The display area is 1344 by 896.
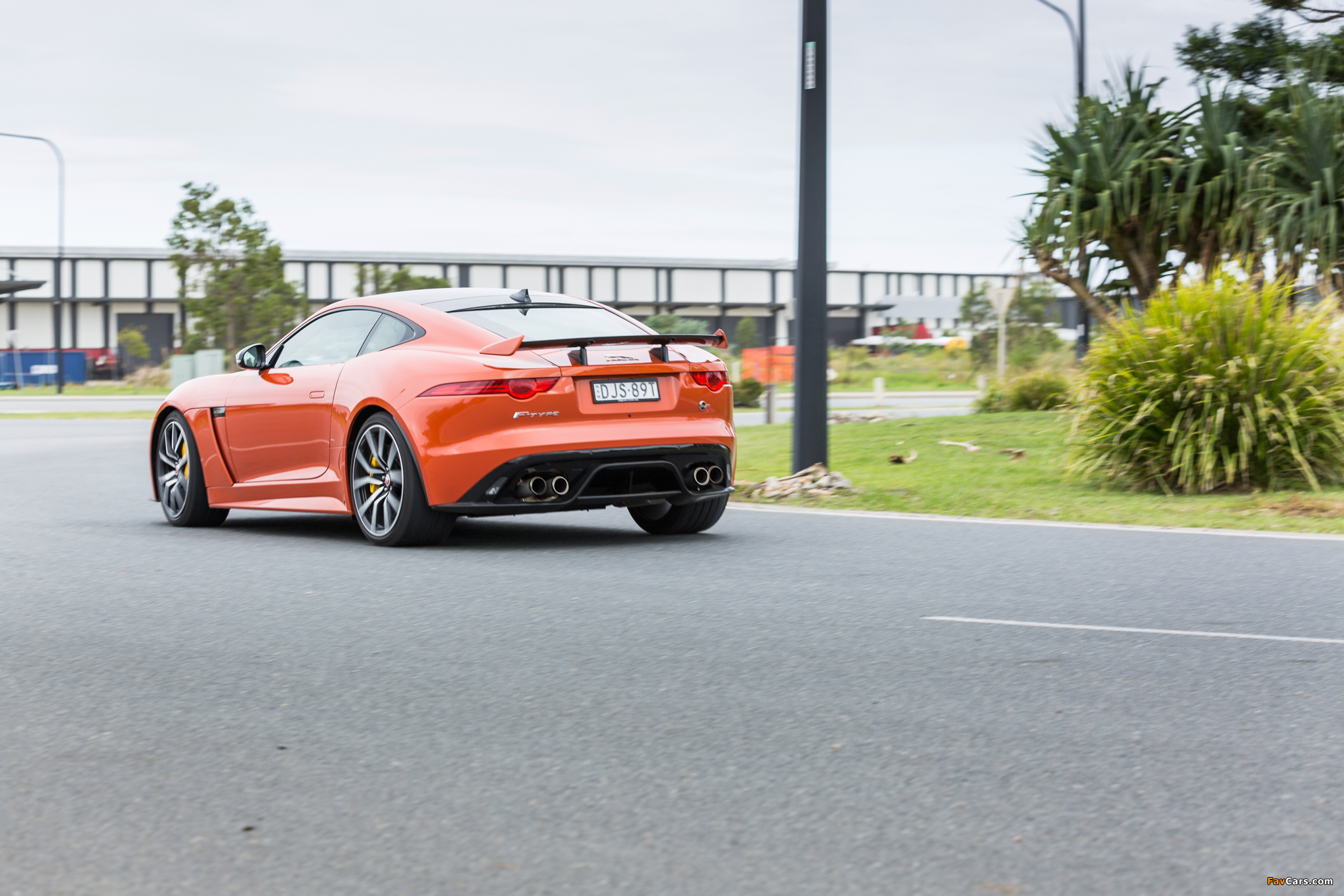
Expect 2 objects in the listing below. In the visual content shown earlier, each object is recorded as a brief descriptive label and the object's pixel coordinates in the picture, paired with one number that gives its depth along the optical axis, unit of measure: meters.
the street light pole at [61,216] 52.31
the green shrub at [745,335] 81.31
